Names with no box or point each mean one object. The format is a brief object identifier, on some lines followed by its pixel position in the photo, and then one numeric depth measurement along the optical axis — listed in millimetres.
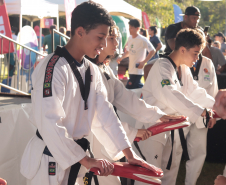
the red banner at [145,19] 16052
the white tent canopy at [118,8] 9922
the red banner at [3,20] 5477
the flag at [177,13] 15031
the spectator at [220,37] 11375
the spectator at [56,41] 6281
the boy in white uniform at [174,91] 2736
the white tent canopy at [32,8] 8180
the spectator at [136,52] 6730
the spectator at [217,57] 5594
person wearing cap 4043
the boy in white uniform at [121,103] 2252
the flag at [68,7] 6334
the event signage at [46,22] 11147
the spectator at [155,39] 8921
